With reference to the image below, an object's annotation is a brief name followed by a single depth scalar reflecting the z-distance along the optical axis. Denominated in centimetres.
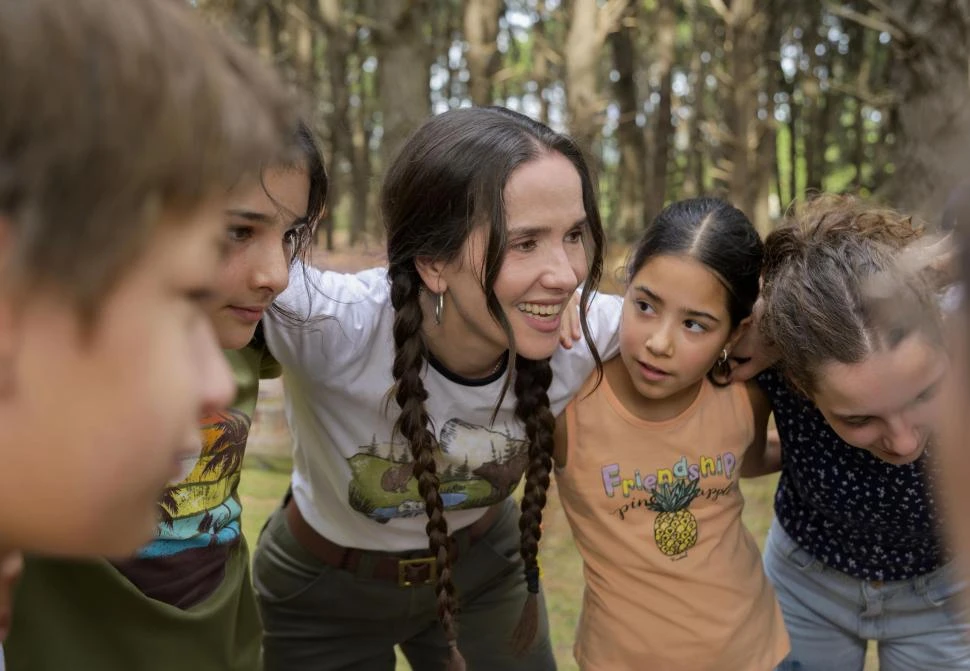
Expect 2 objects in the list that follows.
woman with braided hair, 167
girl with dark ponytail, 175
